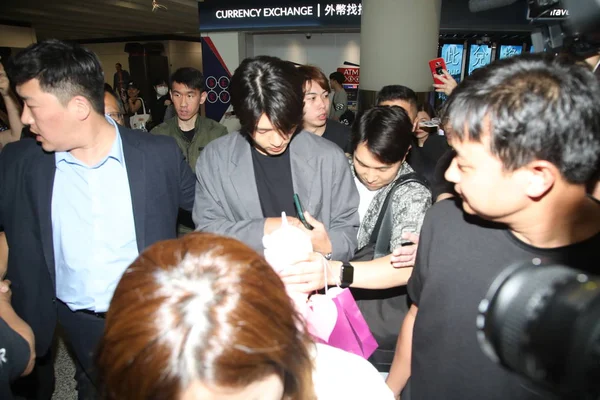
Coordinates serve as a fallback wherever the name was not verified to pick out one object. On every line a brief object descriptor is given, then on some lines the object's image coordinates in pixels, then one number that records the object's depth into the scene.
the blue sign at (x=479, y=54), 9.03
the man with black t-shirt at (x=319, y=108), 2.95
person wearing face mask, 7.34
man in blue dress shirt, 1.68
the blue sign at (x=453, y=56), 9.05
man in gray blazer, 1.61
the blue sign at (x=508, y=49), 9.11
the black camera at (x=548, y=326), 0.46
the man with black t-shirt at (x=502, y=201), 0.85
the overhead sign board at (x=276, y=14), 7.41
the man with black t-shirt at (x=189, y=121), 3.62
